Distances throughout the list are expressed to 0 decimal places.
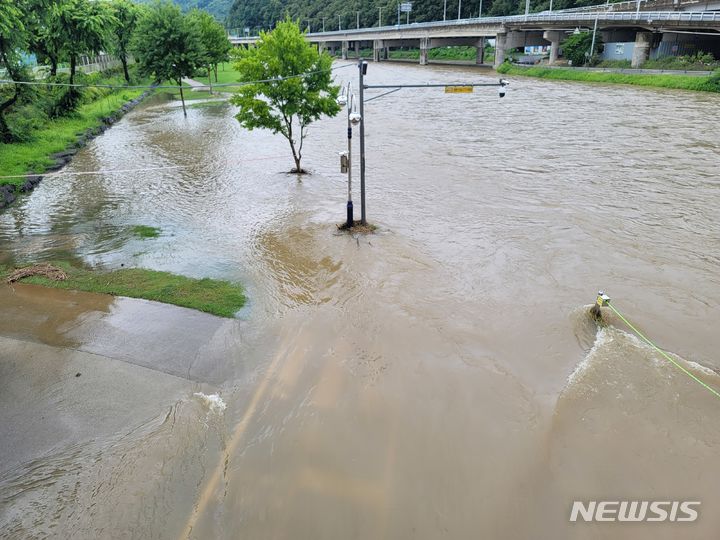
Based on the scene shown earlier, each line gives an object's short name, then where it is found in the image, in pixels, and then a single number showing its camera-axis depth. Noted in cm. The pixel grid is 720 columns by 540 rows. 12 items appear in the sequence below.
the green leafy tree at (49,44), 2783
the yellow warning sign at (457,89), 1180
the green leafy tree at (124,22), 4841
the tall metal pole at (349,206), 1367
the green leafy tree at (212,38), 4622
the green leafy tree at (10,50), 1518
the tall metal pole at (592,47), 5415
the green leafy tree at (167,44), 3581
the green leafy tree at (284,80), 1914
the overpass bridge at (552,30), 4619
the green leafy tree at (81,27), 2838
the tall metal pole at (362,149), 1235
